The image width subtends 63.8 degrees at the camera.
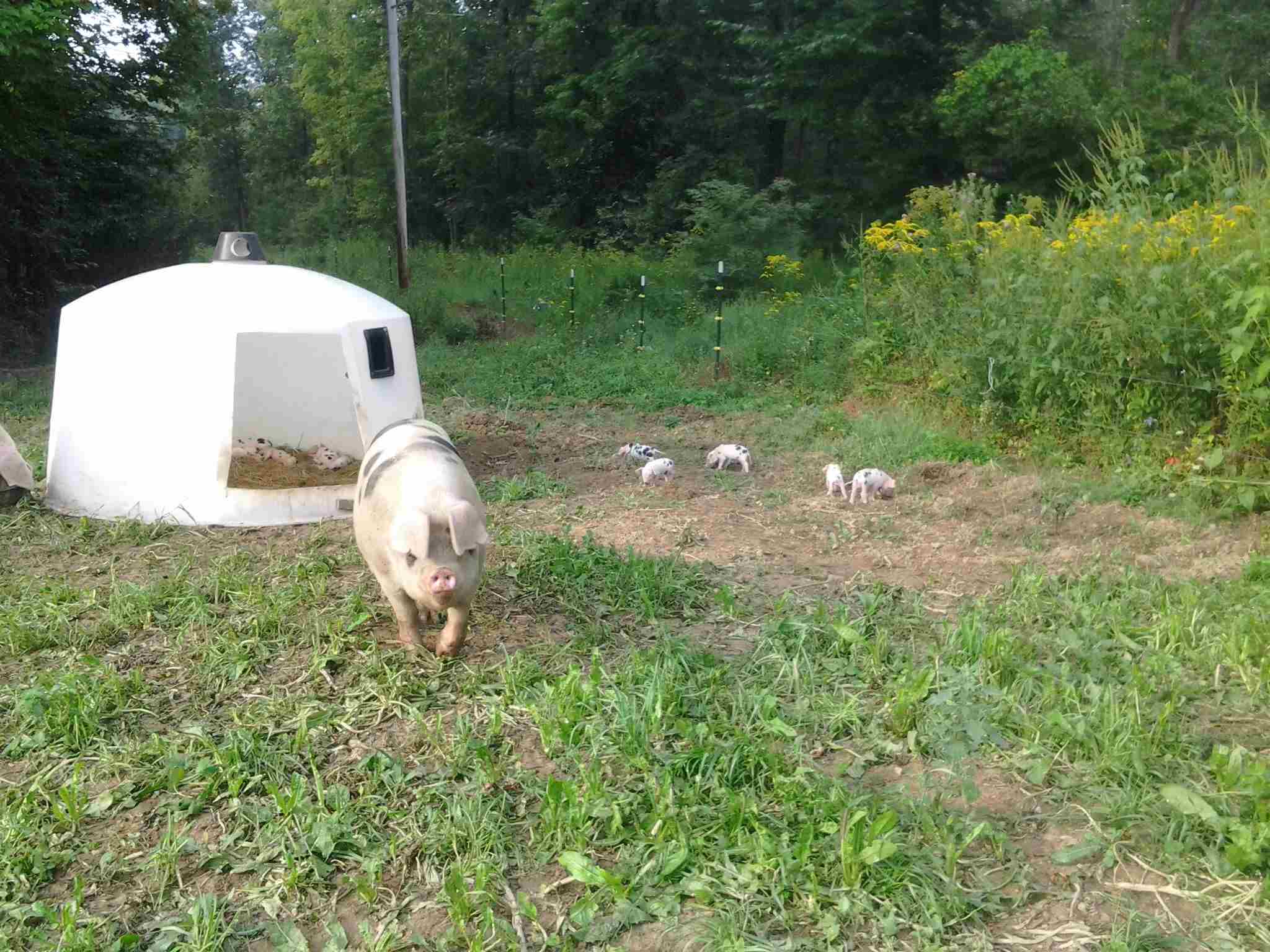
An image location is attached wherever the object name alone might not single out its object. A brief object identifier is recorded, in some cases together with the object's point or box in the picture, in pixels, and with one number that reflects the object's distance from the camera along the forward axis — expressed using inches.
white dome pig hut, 255.0
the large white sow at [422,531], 159.8
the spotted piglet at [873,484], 271.4
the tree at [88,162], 543.2
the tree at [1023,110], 682.8
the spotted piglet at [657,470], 290.7
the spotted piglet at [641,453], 319.9
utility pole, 673.0
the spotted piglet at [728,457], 309.4
